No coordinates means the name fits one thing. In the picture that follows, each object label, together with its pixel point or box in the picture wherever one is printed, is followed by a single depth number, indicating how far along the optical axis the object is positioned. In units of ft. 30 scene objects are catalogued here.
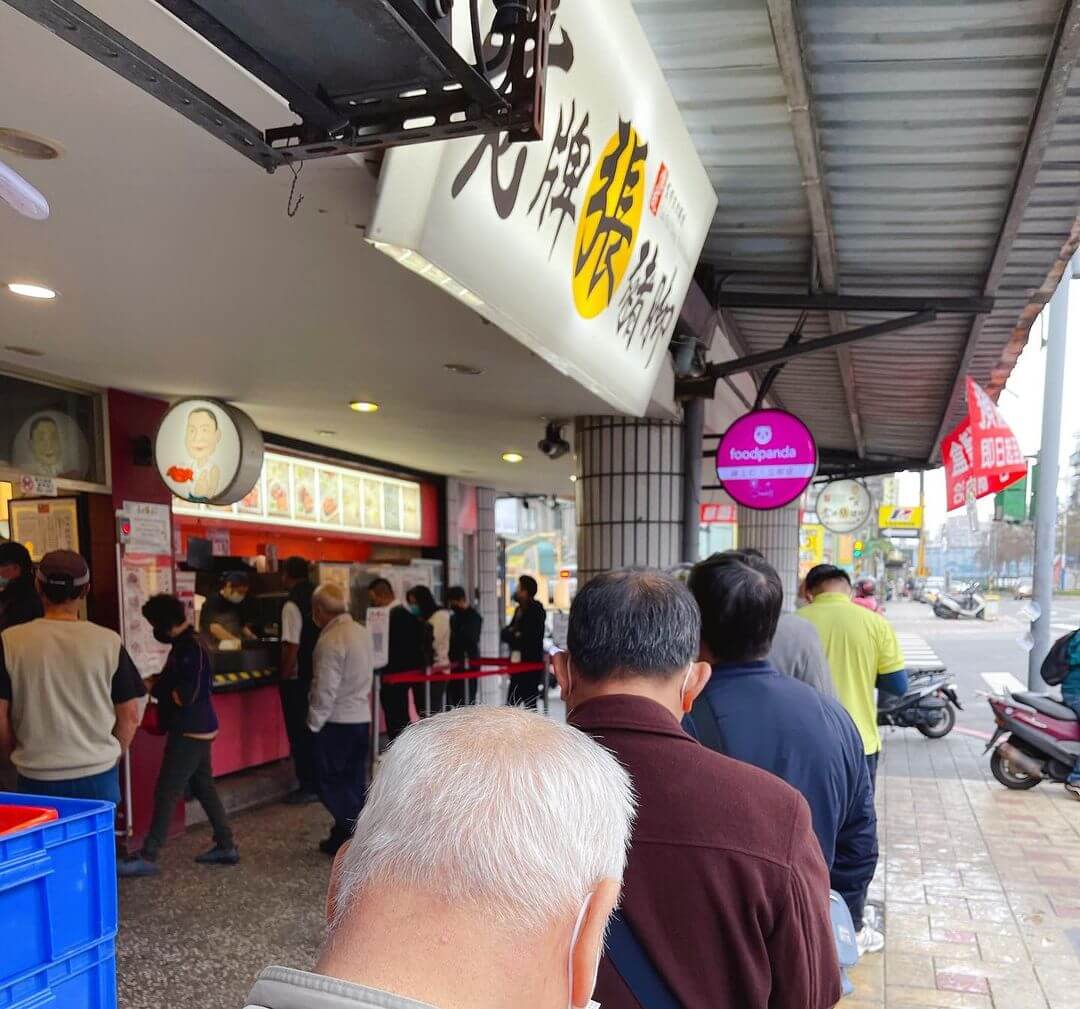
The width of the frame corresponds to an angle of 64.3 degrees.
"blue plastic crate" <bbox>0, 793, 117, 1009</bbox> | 6.80
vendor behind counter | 25.71
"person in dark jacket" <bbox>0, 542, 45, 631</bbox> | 15.71
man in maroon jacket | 4.70
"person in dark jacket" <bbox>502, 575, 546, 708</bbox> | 29.55
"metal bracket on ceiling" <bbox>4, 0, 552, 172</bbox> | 4.61
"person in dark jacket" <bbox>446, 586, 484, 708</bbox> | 31.35
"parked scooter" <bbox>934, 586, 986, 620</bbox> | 114.93
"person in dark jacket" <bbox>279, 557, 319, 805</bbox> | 22.56
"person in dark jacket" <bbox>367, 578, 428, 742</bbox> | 26.32
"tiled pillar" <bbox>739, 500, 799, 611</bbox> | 38.50
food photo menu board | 26.30
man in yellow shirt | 15.55
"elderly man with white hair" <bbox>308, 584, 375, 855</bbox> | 18.28
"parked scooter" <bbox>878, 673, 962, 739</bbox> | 30.53
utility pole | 28.63
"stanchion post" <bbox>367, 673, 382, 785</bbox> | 21.98
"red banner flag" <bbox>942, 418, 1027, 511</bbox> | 27.04
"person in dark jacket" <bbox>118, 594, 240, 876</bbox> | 16.71
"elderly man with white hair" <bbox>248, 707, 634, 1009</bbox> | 2.70
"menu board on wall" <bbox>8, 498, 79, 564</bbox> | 18.74
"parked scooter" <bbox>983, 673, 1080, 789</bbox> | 22.66
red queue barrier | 21.84
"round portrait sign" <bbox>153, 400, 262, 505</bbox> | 18.76
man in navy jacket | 6.84
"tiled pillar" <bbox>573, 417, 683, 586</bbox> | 20.13
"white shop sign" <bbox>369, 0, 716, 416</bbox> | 7.55
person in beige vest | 12.97
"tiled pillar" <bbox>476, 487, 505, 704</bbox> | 41.55
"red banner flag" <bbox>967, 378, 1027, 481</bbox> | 25.59
